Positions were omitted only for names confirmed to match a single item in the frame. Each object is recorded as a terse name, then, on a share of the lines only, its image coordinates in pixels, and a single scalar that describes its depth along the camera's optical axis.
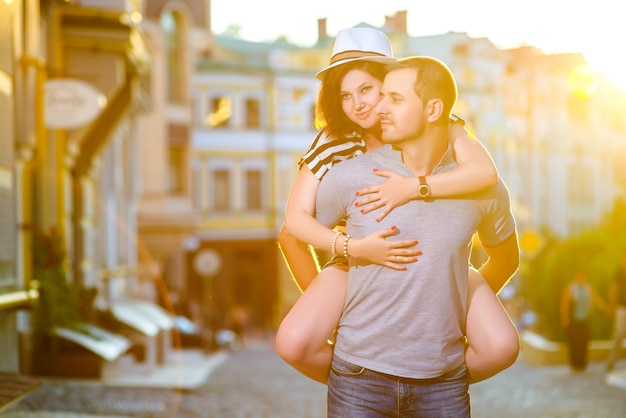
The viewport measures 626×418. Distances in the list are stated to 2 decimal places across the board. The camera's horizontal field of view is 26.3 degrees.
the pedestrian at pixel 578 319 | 20.17
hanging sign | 16.36
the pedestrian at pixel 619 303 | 17.91
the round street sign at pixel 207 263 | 39.66
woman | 4.35
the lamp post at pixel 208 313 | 36.52
